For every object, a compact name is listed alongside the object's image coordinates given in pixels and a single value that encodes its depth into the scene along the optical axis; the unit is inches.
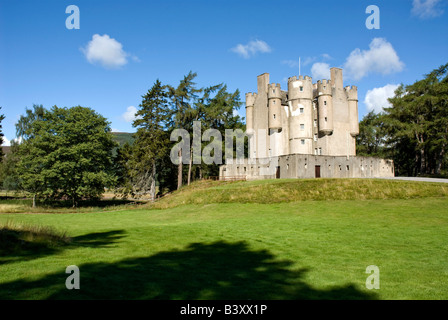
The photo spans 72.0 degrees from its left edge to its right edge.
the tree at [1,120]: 1824.8
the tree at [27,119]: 2468.0
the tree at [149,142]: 1991.9
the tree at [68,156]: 1727.4
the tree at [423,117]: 2137.1
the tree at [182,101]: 2167.8
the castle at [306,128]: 1982.0
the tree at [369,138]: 2639.3
